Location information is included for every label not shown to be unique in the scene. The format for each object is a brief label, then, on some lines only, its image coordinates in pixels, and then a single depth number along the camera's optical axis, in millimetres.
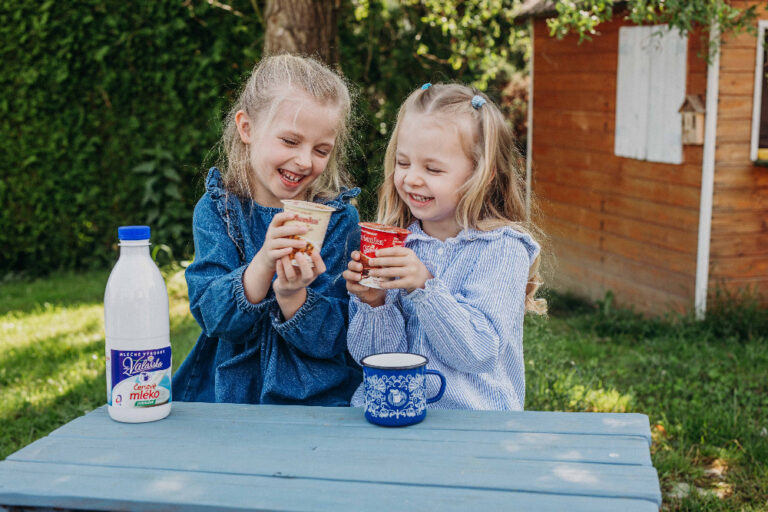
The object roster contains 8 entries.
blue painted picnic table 1512
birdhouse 5961
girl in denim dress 2223
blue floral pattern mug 1858
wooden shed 5930
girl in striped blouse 2117
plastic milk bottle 1870
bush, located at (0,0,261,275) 8367
